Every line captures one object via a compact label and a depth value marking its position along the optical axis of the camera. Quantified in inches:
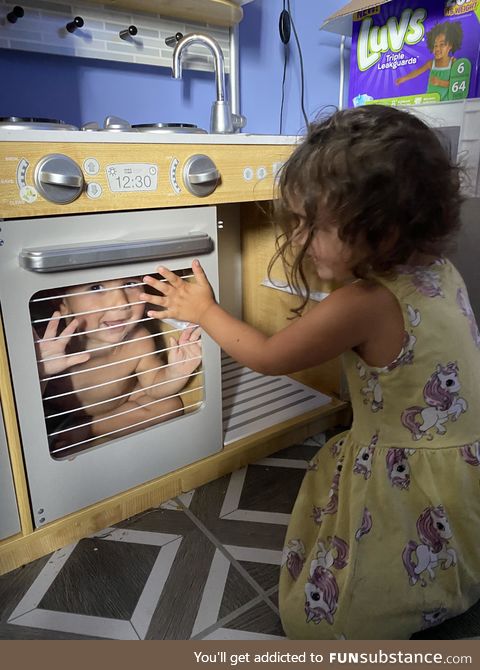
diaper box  43.9
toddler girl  23.9
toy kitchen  26.5
